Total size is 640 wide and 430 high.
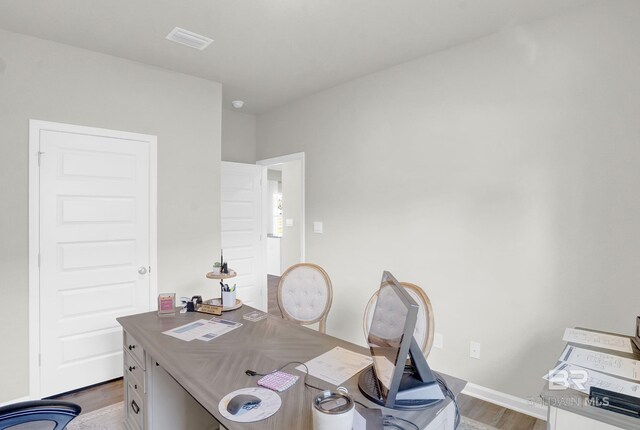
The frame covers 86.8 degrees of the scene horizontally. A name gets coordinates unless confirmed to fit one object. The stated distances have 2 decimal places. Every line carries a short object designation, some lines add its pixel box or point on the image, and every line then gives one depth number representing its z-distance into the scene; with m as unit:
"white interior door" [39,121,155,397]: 2.64
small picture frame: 2.09
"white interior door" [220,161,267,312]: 4.29
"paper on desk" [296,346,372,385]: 1.36
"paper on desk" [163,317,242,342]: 1.74
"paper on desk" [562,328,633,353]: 1.56
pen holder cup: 2.21
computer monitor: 1.01
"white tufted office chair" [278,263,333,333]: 2.52
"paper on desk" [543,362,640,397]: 1.18
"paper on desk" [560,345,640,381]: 1.30
